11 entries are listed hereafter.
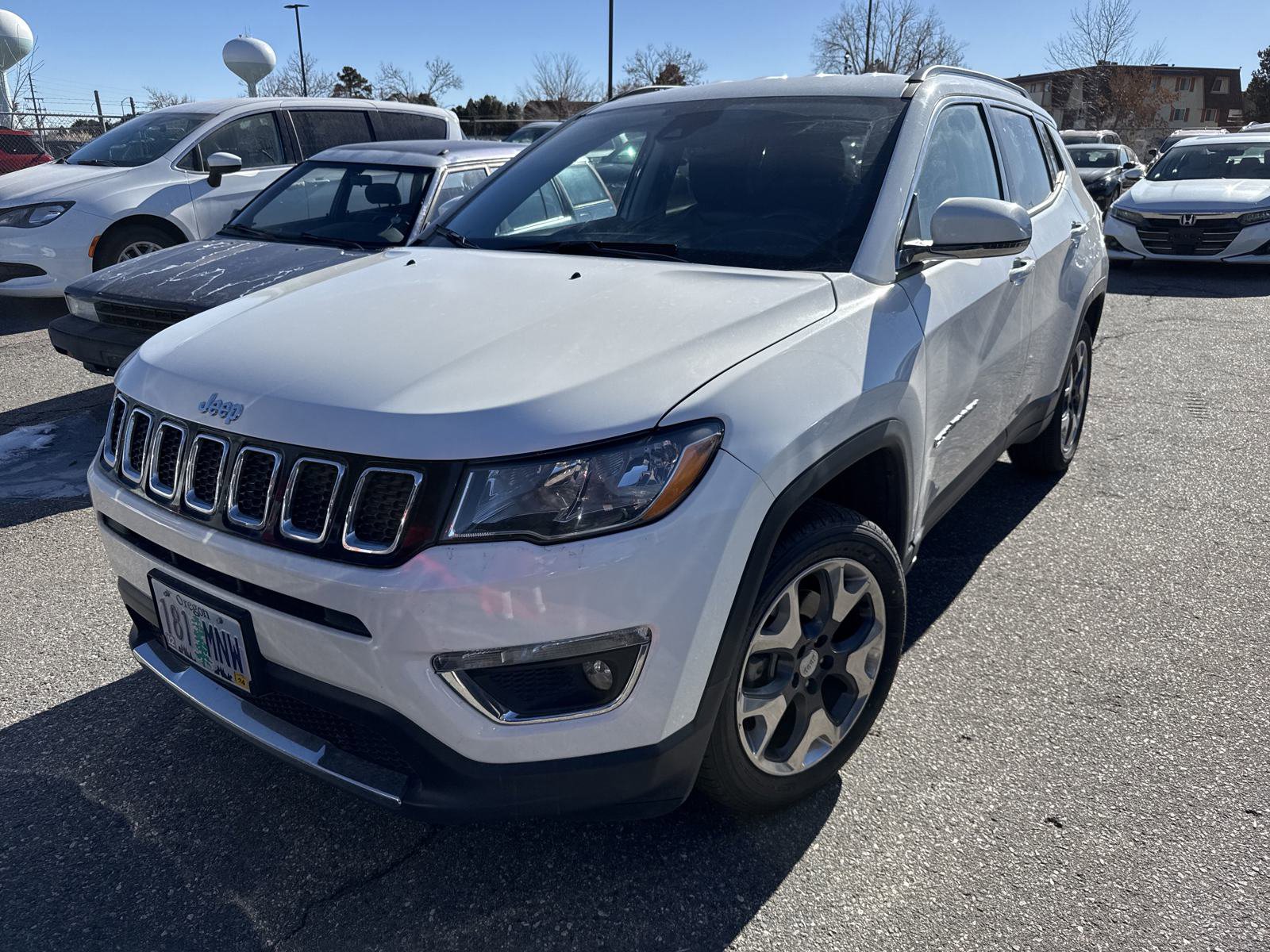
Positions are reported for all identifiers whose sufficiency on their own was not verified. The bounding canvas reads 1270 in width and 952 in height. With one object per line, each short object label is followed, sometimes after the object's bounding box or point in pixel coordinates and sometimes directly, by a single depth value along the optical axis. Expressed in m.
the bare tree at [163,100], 35.56
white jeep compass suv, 1.86
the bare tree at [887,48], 44.03
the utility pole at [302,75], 47.08
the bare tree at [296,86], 48.34
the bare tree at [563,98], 49.91
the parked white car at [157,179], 7.81
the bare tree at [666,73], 46.47
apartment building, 45.97
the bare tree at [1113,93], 43.88
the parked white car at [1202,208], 10.49
